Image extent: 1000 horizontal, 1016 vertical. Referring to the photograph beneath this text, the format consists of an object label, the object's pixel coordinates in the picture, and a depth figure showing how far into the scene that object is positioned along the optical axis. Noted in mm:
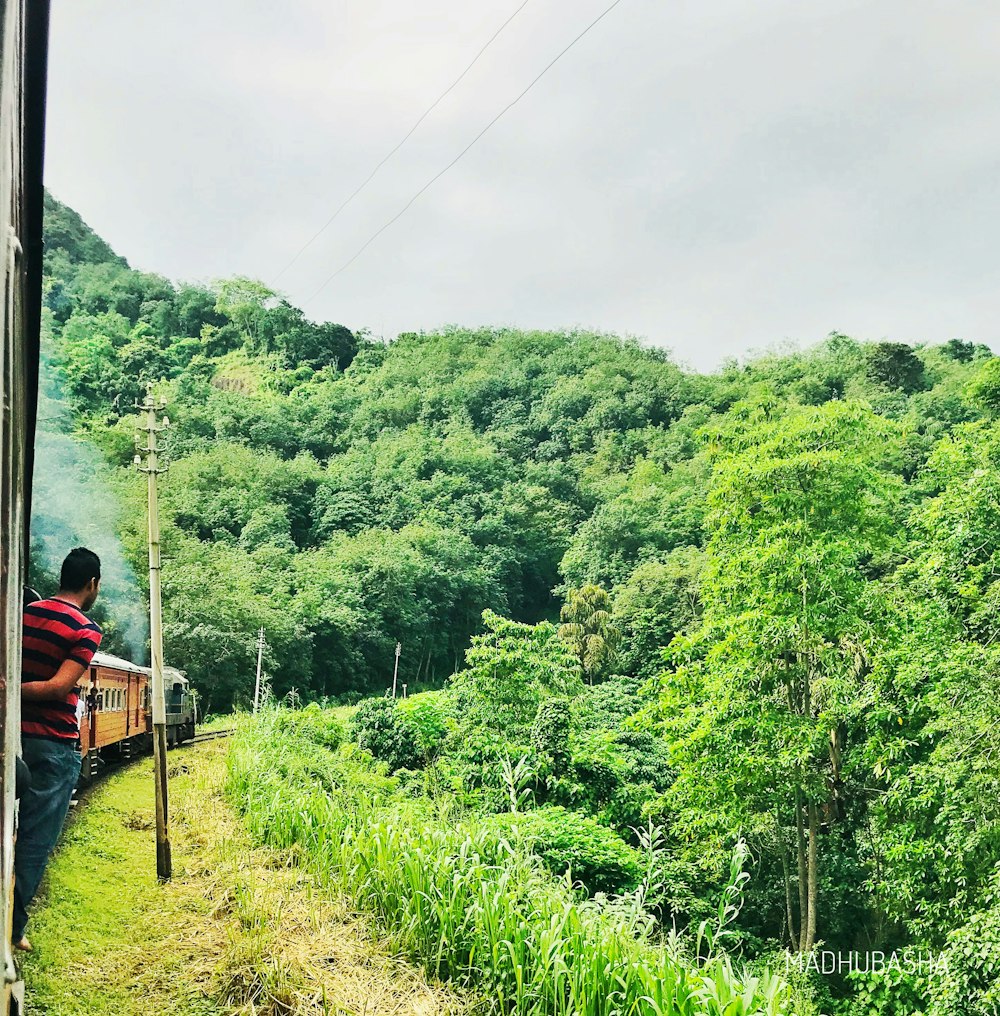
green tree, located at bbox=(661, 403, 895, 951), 12281
